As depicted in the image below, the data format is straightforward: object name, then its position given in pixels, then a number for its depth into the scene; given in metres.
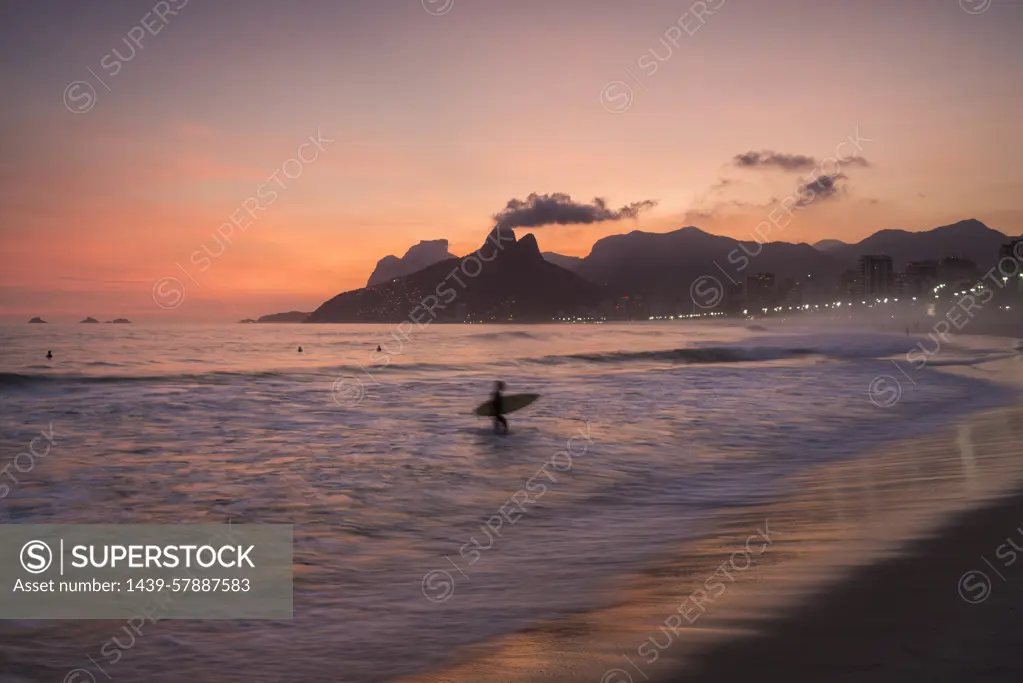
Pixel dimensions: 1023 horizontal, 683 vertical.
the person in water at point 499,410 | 24.22
